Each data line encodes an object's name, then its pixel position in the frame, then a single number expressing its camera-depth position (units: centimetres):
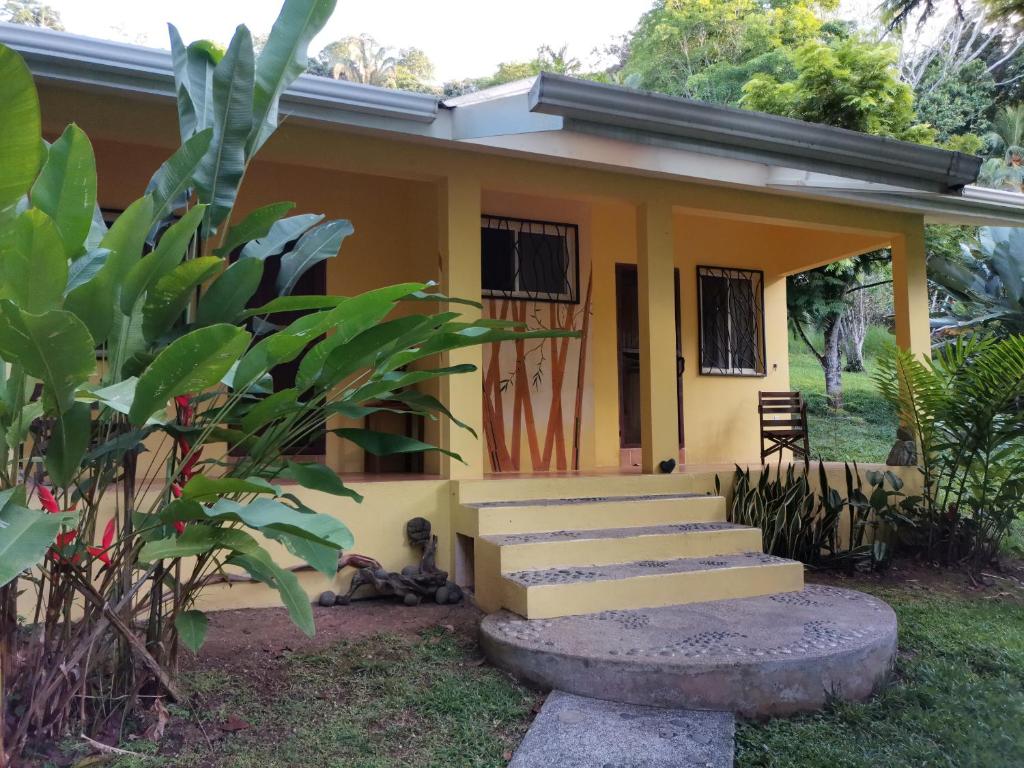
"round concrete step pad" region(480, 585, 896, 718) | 314
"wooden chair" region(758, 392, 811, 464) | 770
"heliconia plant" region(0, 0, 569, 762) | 199
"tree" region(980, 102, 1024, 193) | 2061
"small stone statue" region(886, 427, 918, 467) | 661
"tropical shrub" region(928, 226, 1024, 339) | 712
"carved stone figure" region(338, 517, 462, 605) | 472
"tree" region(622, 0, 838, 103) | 1848
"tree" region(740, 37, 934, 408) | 1138
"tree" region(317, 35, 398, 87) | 2928
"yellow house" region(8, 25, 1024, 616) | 441
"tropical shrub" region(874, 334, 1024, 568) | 549
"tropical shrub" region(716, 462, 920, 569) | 550
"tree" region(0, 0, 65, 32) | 2279
